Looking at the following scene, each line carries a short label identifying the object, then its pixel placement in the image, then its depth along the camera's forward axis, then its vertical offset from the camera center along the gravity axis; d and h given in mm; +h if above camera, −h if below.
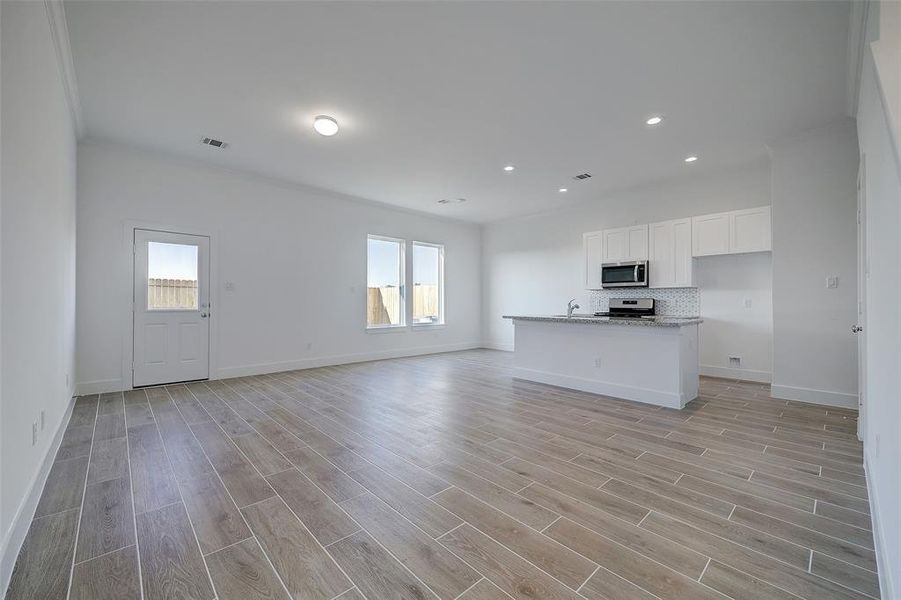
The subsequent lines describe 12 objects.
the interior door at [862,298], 2689 +26
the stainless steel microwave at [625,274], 5832 +435
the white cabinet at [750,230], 4859 +934
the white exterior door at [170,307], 4676 -94
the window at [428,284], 7883 +364
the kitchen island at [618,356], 3895 -636
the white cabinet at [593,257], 6473 +755
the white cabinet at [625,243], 5945 +942
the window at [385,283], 7117 +344
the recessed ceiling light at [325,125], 3773 +1785
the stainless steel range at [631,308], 6000 -112
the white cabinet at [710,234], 5152 +936
